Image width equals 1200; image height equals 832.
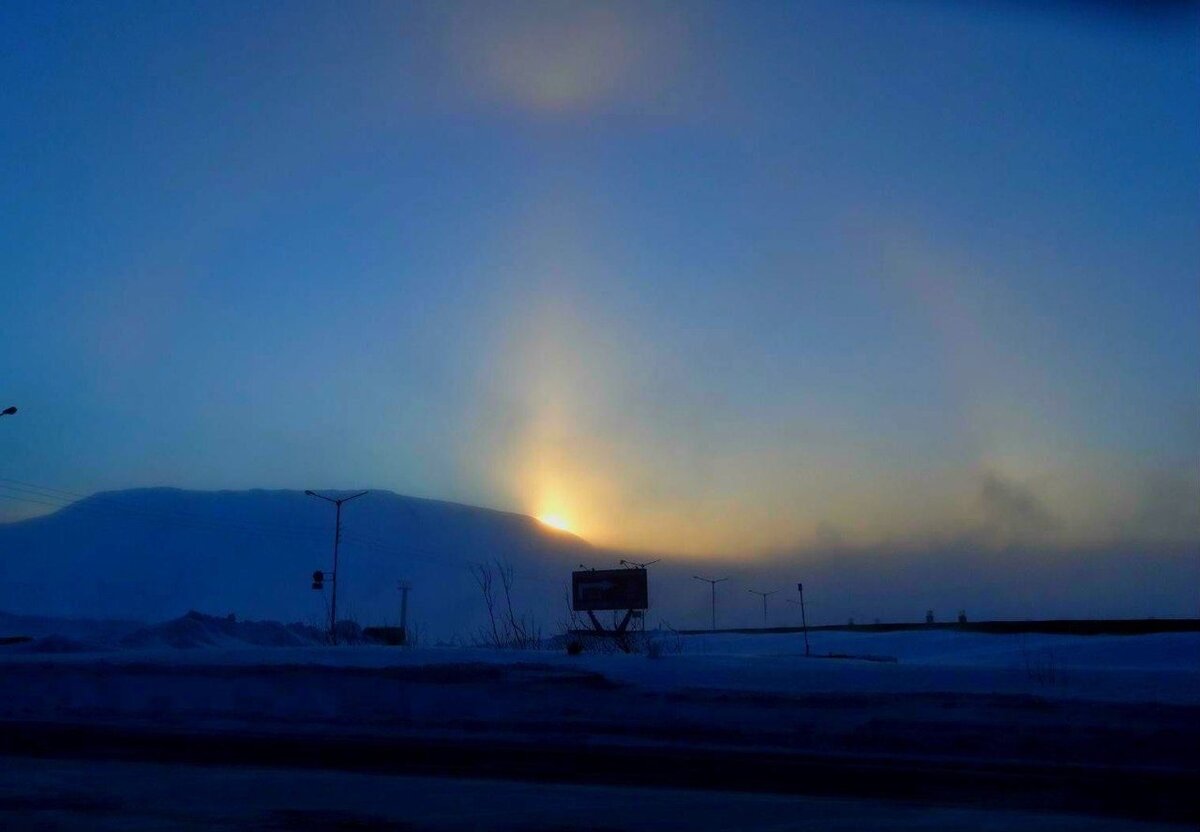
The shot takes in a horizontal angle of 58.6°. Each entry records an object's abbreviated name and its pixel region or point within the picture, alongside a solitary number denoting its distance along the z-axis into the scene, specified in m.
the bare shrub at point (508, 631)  22.61
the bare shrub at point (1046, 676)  13.02
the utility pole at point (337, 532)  38.77
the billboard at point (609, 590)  66.56
